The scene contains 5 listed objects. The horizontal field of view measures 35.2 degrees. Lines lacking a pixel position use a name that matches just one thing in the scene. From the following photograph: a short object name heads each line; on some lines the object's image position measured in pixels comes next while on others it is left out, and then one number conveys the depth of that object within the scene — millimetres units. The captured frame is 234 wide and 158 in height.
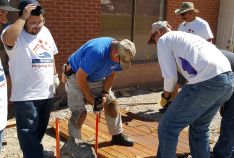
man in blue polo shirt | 4113
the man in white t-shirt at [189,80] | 3783
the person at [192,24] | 6715
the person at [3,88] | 3084
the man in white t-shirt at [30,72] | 3734
